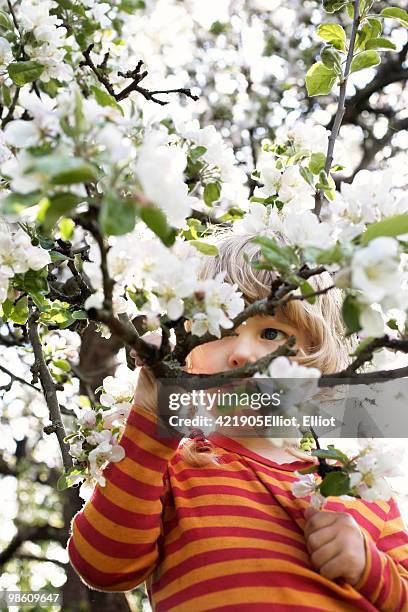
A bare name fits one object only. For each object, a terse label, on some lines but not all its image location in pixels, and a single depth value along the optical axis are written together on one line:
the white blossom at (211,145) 1.20
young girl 1.25
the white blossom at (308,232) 0.95
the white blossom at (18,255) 1.19
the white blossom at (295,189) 1.41
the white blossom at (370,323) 0.85
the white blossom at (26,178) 0.69
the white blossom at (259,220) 1.30
